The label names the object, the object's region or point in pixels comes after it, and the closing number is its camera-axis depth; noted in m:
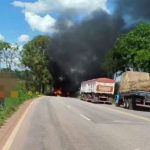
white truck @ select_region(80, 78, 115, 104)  30.22
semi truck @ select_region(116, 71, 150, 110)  19.97
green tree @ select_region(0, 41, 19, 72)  56.13
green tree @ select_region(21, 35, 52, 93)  64.30
